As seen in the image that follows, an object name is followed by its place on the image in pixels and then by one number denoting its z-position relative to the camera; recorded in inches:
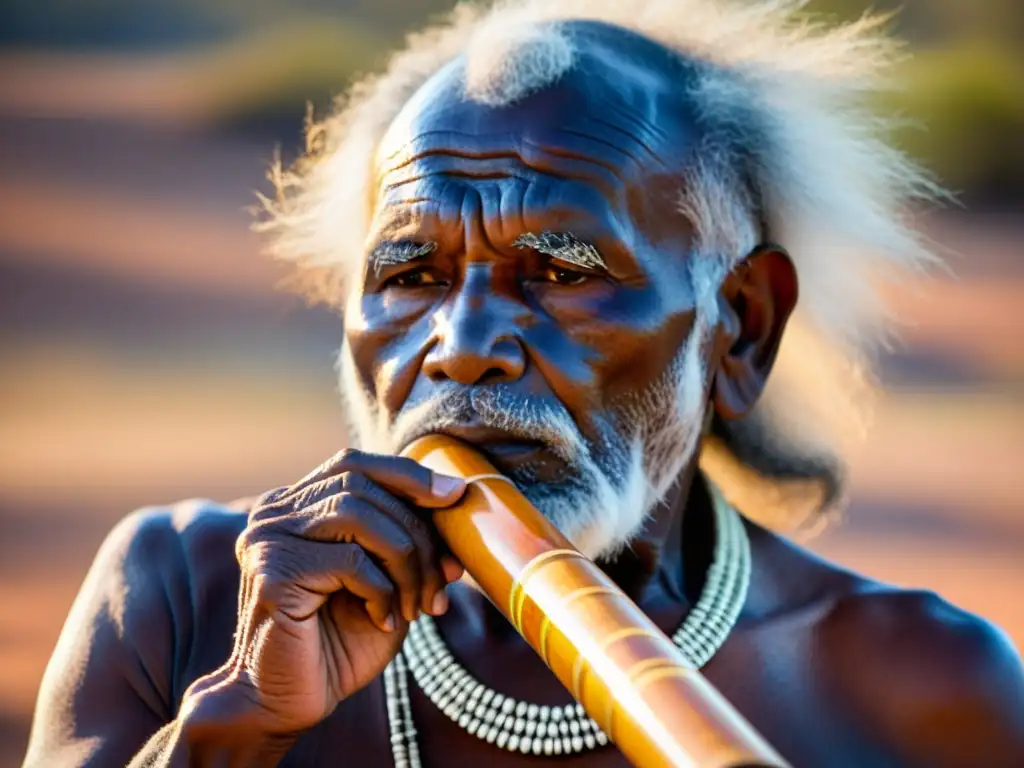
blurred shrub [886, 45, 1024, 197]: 981.8
